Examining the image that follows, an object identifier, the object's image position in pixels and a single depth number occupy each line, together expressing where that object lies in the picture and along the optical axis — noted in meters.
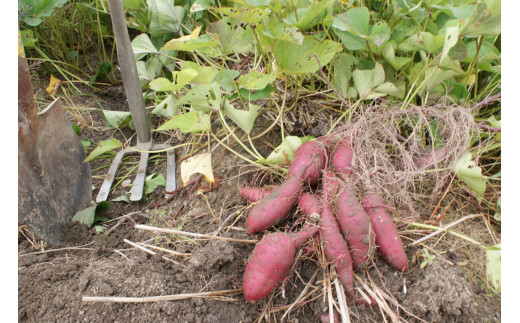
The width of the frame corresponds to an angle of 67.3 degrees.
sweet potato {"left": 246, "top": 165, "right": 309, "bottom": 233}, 0.91
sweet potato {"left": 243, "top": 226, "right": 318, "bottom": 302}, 0.83
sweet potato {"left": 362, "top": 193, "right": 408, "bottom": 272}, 0.83
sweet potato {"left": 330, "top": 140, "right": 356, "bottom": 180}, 0.96
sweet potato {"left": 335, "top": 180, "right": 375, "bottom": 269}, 0.84
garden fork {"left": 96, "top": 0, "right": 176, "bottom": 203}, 1.20
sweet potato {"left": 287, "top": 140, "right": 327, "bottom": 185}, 0.97
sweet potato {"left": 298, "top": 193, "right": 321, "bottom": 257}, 0.87
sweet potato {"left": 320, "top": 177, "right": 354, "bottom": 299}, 0.83
